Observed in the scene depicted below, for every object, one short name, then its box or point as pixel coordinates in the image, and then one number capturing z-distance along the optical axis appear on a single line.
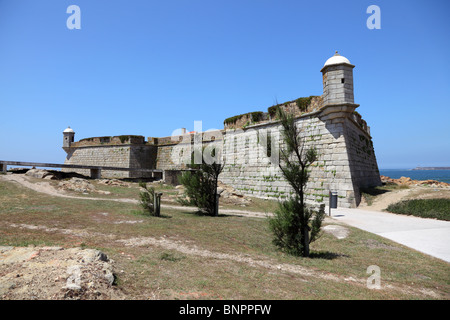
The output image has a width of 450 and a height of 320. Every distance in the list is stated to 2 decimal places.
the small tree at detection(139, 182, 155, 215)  10.79
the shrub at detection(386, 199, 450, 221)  11.55
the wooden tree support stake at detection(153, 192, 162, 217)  10.66
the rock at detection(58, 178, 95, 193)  17.73
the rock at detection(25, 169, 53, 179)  21.11
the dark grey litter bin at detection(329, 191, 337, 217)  14.42
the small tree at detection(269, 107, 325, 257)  6.55
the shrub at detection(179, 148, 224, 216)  12.51
